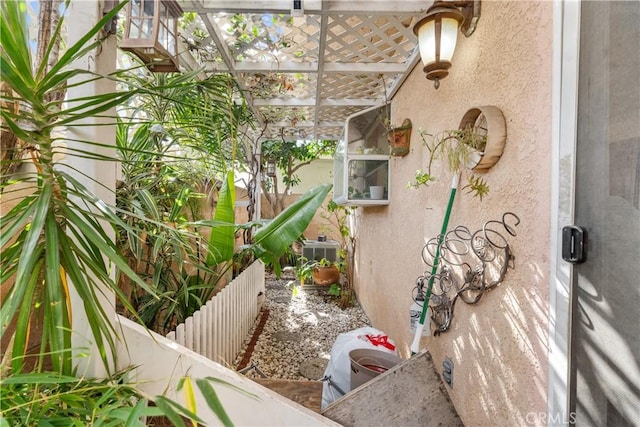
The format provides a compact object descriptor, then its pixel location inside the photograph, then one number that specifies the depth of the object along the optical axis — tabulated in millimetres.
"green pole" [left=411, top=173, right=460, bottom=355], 1527
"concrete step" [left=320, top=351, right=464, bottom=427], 1341
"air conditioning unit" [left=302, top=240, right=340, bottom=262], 5680
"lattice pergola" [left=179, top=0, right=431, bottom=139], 1701
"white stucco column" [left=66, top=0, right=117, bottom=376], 1019
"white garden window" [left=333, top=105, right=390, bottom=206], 3137
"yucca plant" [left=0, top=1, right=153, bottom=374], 674
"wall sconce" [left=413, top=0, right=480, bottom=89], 1331
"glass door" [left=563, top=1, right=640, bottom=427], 748
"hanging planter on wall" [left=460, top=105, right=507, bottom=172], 1175
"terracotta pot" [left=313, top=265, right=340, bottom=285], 5000
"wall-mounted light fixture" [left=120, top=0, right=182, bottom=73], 1203
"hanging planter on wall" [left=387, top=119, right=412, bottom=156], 2432
